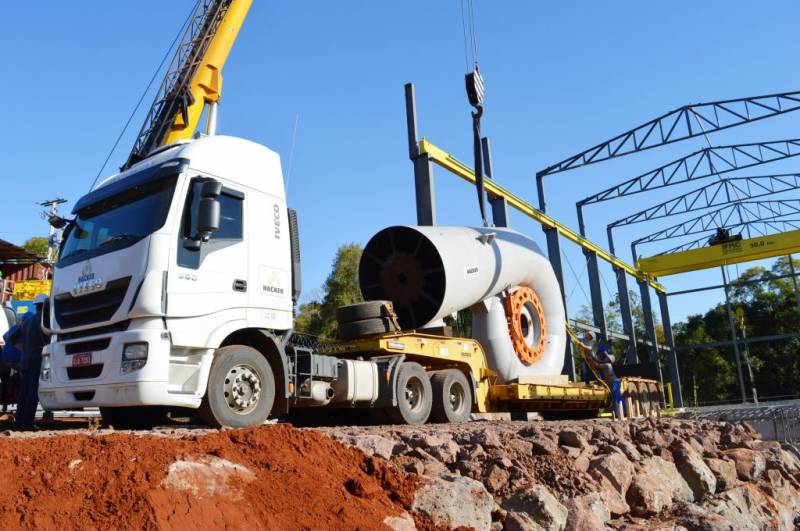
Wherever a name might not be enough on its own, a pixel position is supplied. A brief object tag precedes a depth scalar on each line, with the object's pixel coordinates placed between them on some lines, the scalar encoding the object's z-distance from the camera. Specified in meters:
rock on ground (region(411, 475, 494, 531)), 4.21
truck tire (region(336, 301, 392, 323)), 9.52
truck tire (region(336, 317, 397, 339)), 9.39
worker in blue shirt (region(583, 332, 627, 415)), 12.98
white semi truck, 6.11
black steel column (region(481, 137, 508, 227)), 18.48
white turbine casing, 10.78
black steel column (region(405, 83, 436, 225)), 13.76
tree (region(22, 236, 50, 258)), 45.56
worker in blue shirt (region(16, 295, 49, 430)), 7.80
